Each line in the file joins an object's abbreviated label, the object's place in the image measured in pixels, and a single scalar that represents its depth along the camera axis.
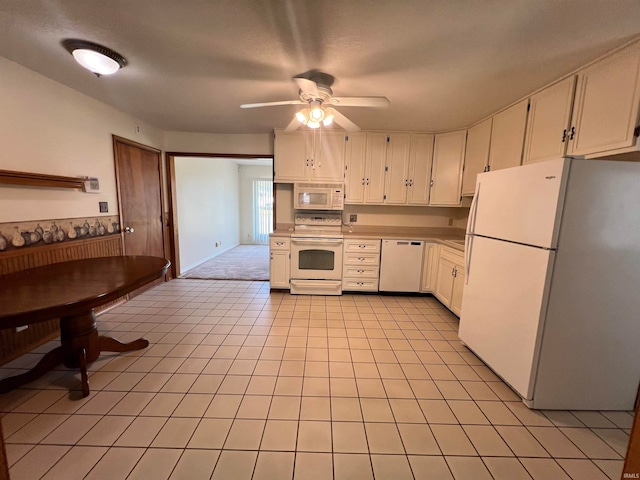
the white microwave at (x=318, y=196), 3.81
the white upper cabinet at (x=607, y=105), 1.63
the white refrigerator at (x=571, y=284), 1.56
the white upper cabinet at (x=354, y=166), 3.77
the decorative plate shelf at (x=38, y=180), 2.03
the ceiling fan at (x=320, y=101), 2.09
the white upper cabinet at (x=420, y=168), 3.75
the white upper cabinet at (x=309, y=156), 3.78
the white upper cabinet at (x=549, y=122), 2.04
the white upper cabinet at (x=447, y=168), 3.58
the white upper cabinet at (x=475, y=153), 3.05
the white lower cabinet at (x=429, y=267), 3.56
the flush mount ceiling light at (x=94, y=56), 1.79
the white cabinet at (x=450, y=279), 2.93
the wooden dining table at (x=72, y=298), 1.44
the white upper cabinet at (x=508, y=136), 2.48
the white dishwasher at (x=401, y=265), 3.66
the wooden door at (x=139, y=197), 3.27
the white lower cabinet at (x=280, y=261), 3.68
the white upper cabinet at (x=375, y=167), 3.77
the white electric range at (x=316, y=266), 3.66
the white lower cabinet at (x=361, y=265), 3.68
